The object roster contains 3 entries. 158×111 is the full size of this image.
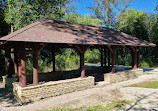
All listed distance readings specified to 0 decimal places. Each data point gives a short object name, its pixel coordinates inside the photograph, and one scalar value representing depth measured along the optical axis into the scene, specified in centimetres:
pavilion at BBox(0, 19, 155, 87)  635
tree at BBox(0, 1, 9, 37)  1387
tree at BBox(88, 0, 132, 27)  2556
